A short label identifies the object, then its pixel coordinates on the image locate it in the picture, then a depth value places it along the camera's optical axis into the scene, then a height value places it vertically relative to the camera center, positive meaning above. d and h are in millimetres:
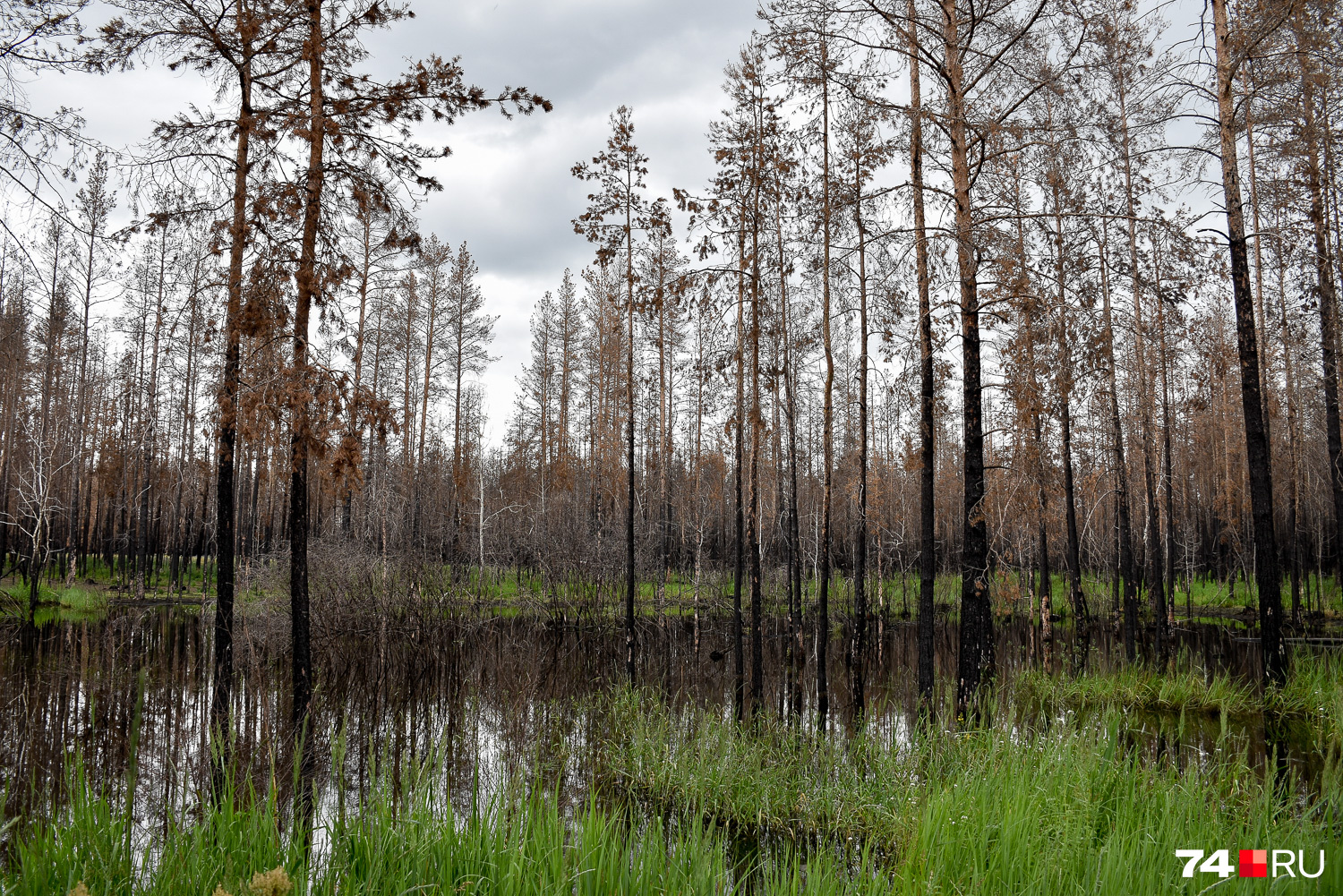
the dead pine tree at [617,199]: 17672 +7983
